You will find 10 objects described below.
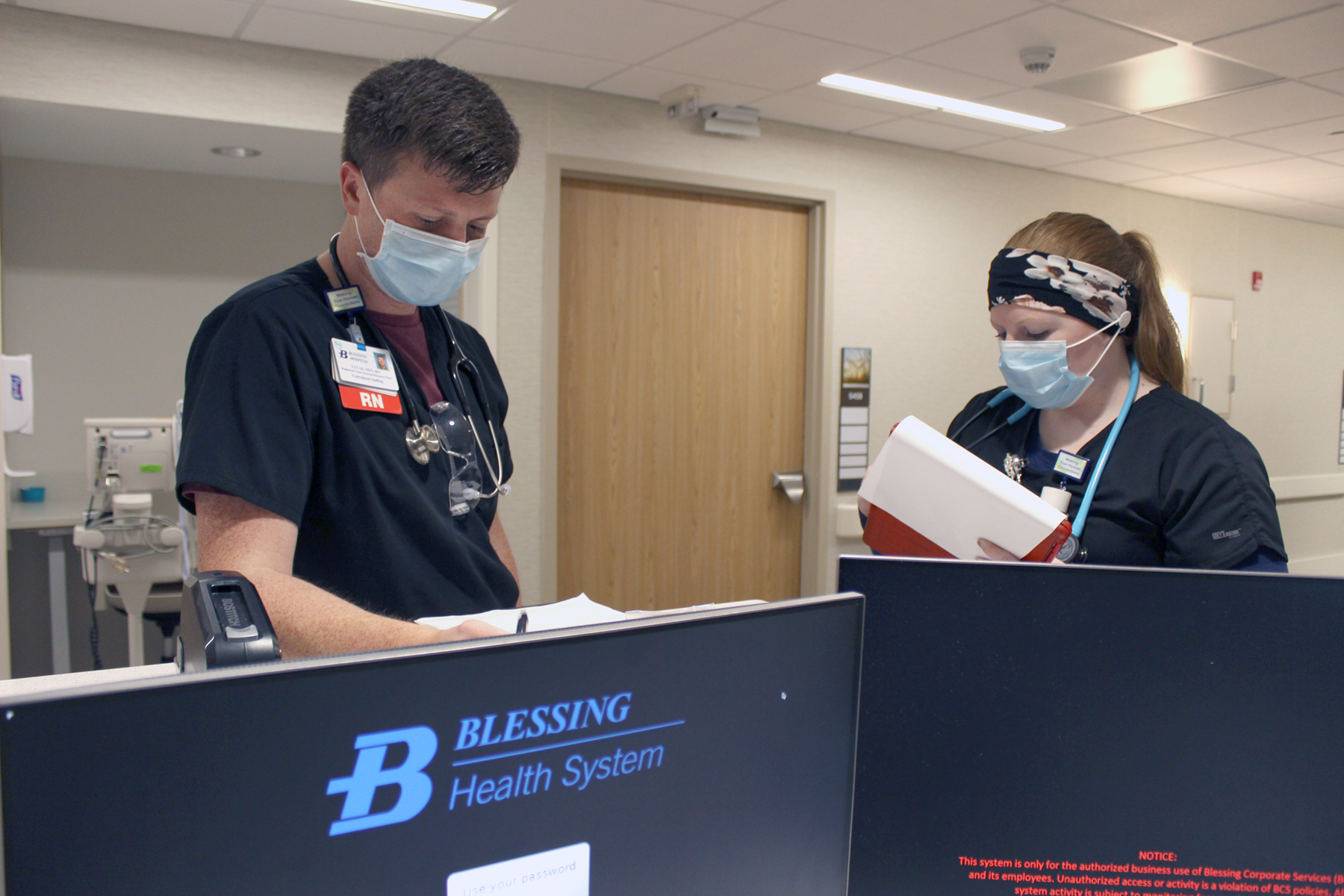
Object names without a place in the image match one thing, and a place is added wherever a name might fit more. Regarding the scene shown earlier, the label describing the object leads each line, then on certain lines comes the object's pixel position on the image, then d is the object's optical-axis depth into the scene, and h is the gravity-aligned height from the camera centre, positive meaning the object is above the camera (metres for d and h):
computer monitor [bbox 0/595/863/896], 0.40 -0.21
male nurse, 1.06 -0.04
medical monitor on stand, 3.26 -0.57
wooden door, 3.77 -0.05
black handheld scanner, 0.62 -0.18
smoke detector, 3.09 +1.18
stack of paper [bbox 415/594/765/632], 1.05 -0.30
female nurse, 1.33 -0.05
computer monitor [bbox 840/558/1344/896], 0.70 -0.27
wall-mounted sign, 4.29 -0.13
